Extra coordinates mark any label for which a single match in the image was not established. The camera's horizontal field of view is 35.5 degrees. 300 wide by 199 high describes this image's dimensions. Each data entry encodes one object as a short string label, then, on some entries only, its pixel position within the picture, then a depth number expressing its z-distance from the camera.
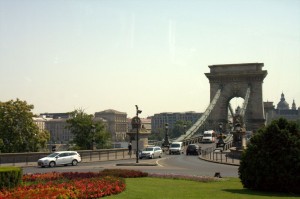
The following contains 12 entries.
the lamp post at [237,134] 53.14
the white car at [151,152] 49.22
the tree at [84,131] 65.88
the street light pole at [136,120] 43.75
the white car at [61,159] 37.31
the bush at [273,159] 15.75
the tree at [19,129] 59.00
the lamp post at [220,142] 67.14
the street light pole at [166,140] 71.69
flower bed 12.52
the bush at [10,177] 15.34
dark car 57.97
